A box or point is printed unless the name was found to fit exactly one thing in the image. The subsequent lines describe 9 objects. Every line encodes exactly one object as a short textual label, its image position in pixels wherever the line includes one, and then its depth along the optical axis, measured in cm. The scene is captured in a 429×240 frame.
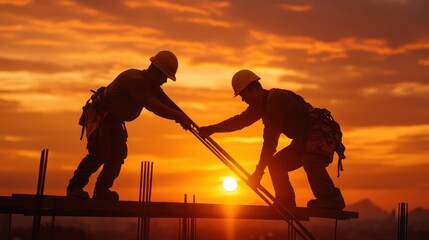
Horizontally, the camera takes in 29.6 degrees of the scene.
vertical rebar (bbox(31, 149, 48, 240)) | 1265
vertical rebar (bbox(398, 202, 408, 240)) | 1803
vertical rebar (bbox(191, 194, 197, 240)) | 1736
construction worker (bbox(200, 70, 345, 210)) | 1398
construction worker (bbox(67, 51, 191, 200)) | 1346
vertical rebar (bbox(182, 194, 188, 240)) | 1645
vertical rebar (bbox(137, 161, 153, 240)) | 1384
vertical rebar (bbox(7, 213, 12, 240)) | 1675
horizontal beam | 1274
